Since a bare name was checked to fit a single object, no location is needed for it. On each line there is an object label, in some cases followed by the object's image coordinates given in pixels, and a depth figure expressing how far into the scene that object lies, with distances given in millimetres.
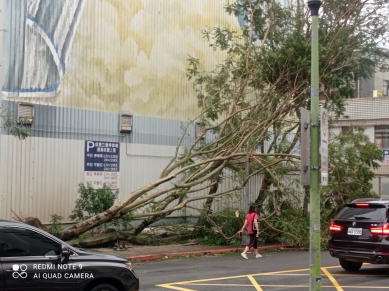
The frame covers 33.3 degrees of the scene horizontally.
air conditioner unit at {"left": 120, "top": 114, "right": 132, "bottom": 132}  23125
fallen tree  20453
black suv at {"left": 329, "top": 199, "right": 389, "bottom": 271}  14031
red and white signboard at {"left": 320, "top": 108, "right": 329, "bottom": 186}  9742
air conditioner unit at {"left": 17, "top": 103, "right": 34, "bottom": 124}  19734
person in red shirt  19172
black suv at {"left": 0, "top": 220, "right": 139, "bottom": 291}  9016
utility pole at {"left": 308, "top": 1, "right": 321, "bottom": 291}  9633
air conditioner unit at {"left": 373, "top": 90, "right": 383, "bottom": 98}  46466
